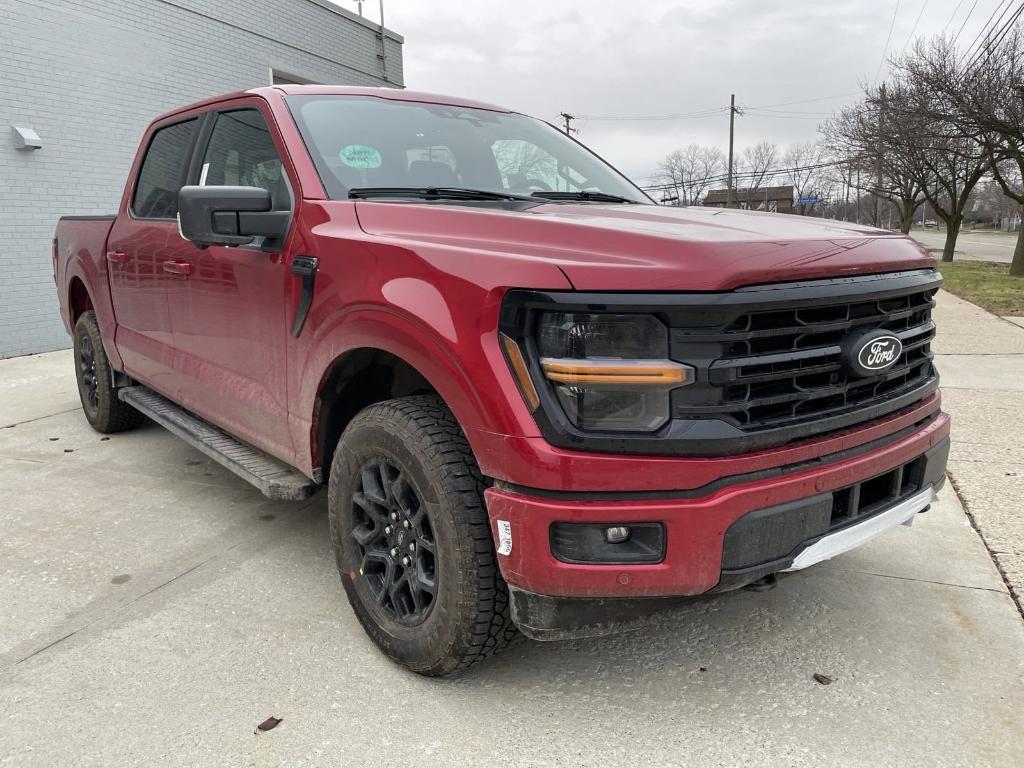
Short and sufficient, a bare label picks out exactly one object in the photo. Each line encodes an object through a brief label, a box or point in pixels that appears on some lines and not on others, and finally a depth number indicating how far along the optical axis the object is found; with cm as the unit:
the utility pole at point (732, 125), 4994
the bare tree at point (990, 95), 1797
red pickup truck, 187
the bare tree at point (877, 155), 2591
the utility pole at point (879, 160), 2359
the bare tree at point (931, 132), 1992
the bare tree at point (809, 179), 6062
